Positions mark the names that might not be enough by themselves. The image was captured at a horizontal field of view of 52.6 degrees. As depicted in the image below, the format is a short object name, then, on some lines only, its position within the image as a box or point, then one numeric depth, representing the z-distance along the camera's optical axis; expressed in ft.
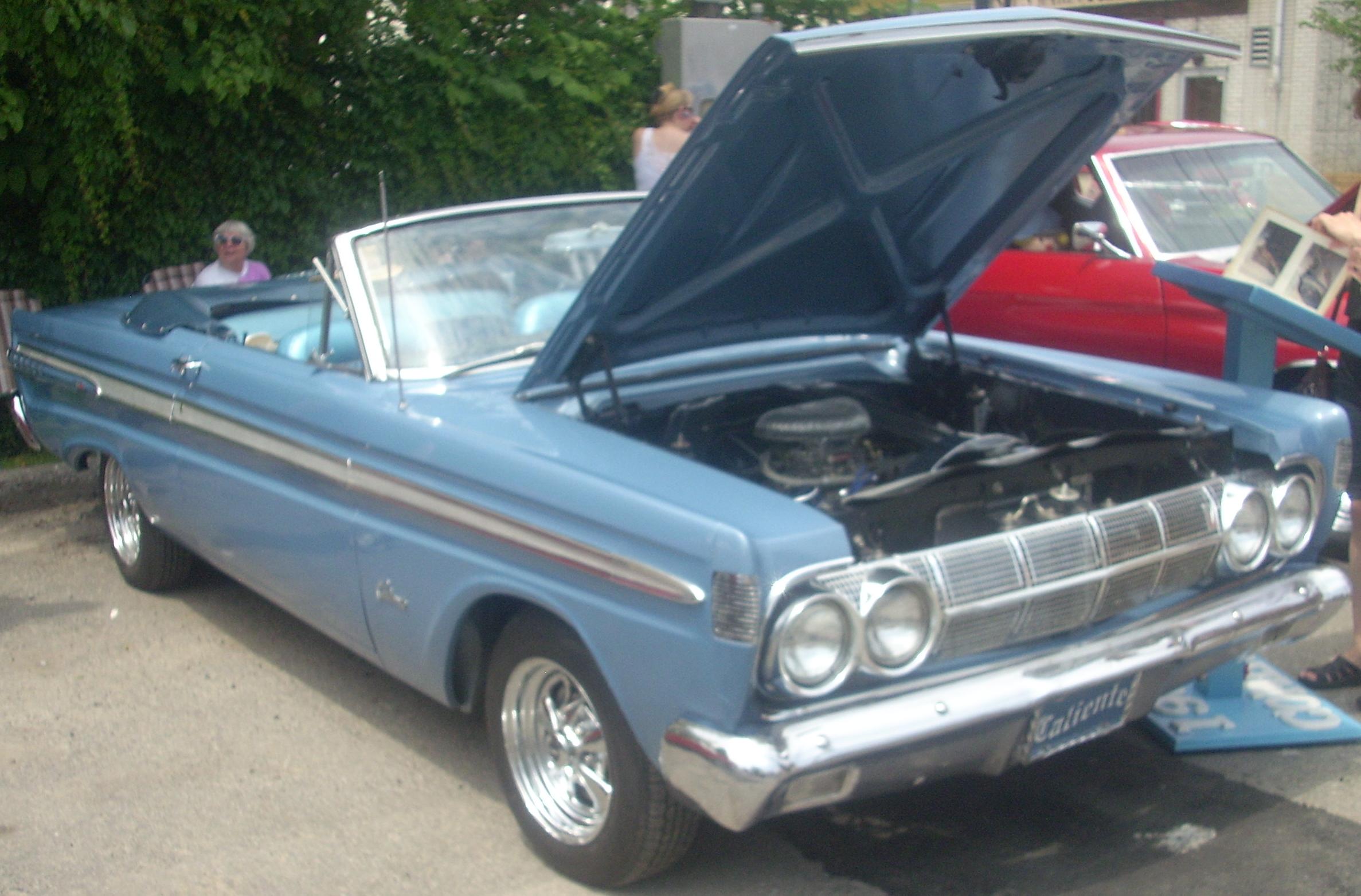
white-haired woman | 21.67
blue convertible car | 8.87
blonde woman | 27.81
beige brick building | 66.54
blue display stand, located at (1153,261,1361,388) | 11.96
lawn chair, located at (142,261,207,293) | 25.80
